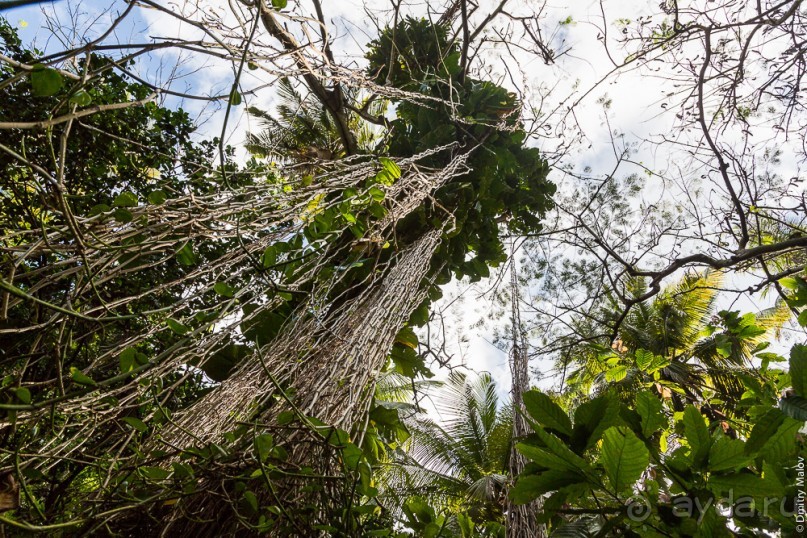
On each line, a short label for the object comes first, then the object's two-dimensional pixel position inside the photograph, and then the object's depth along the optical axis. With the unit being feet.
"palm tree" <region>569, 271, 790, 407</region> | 19.27
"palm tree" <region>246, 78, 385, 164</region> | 16.94
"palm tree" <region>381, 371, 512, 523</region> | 19.06
